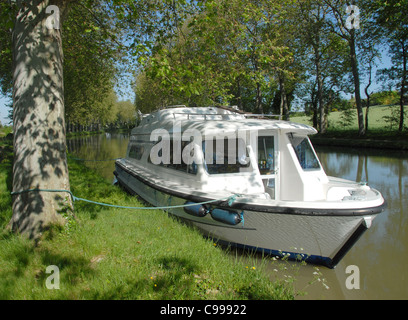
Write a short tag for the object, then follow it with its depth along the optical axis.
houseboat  4.44
